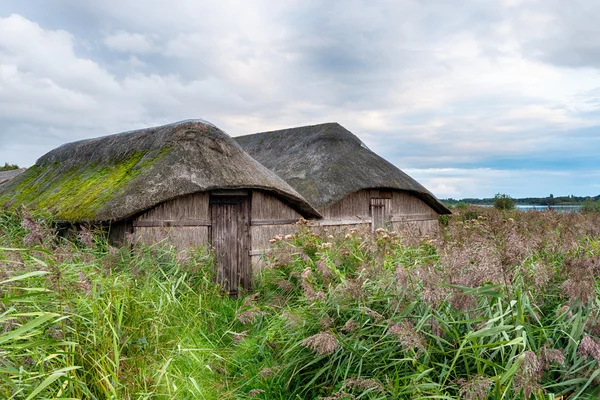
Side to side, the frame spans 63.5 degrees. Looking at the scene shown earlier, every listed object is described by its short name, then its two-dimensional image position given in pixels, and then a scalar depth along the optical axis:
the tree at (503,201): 23.80
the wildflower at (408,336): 2.97
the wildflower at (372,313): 3.50
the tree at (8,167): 31.42
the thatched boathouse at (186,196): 8.04
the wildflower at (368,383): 2.97
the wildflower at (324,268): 4.54
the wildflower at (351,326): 3.59
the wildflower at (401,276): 3.56
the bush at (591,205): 21.57
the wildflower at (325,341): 3.24
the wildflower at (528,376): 2.68
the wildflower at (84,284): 3.79
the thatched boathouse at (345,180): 13.74
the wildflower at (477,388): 2.61
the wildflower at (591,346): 2.92
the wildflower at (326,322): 3.79
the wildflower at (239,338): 4.91
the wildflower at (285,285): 5.70
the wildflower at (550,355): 2.91
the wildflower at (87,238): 5.02
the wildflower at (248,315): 4.88
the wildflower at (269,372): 3.93
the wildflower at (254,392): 3.77
